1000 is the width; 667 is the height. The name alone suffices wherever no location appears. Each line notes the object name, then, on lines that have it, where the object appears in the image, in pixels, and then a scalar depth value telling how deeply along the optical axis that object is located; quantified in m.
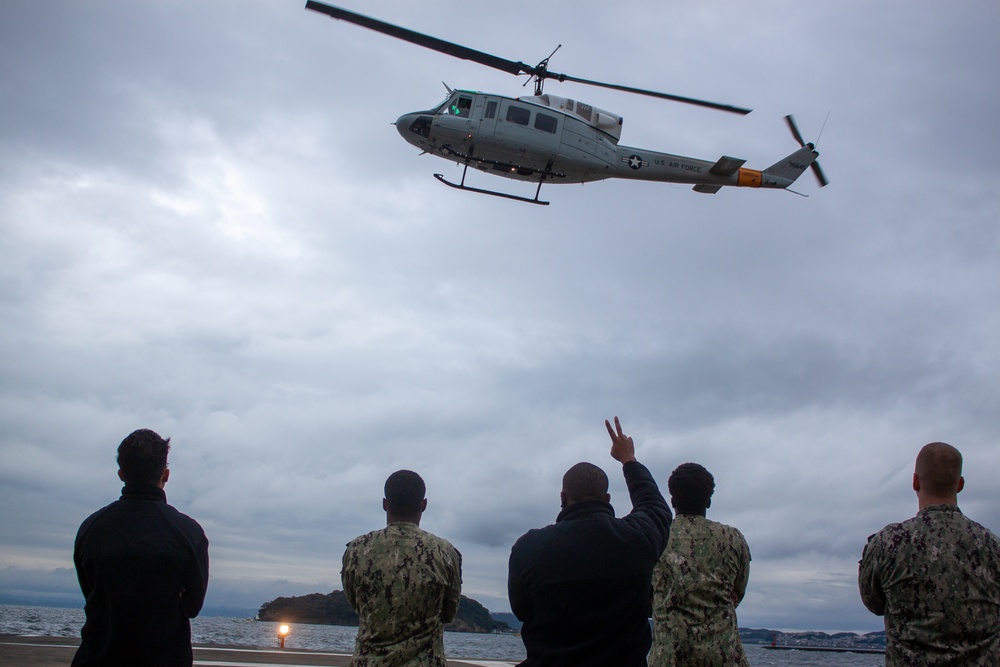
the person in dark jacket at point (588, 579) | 3.70
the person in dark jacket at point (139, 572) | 3.87
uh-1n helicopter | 18.73
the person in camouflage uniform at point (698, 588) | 4.78
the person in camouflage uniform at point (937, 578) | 3.93
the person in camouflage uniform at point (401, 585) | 4.12
